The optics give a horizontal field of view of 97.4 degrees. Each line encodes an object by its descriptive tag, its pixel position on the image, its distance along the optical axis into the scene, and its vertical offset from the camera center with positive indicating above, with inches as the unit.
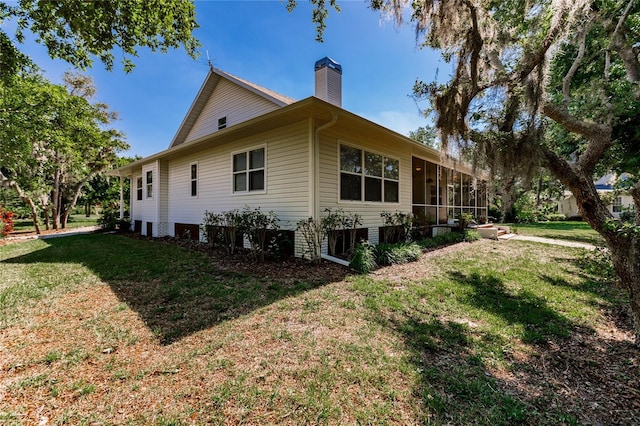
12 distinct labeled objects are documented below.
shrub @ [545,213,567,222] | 940.6 -16.6
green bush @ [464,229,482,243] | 405.4 -33.9
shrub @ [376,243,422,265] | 254.3 -38.3
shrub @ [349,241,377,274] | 226.2 -38.9
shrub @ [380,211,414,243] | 341.7 -15.9
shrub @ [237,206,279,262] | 261.6 -13.0
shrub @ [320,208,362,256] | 259.4 -10.9
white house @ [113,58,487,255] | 263.6 +59.1
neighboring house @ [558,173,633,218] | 919.8 +29.0
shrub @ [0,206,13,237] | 456.4 -13.0
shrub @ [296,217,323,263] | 252.7 -19.2
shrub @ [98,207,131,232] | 569.2 -14.3
